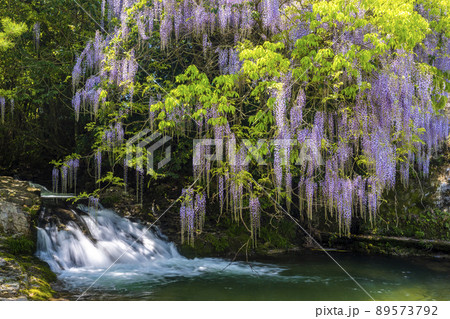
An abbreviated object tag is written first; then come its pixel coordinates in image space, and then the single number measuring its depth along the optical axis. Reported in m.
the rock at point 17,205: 6.16
